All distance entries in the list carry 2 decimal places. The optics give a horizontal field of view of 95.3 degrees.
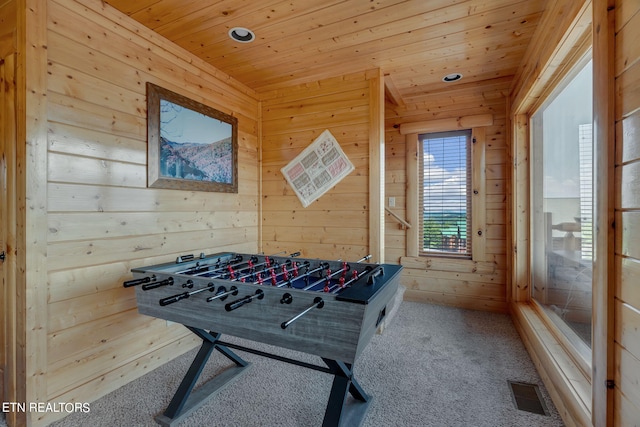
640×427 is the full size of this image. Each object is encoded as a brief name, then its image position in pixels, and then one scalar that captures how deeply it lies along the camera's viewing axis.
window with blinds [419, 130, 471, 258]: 3.59
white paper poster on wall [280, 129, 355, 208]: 2.91
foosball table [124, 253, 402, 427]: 1.22
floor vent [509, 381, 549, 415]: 1.71
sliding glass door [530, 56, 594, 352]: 1.75
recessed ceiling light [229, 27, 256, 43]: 2.17
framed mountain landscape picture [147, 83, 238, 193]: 2.21
